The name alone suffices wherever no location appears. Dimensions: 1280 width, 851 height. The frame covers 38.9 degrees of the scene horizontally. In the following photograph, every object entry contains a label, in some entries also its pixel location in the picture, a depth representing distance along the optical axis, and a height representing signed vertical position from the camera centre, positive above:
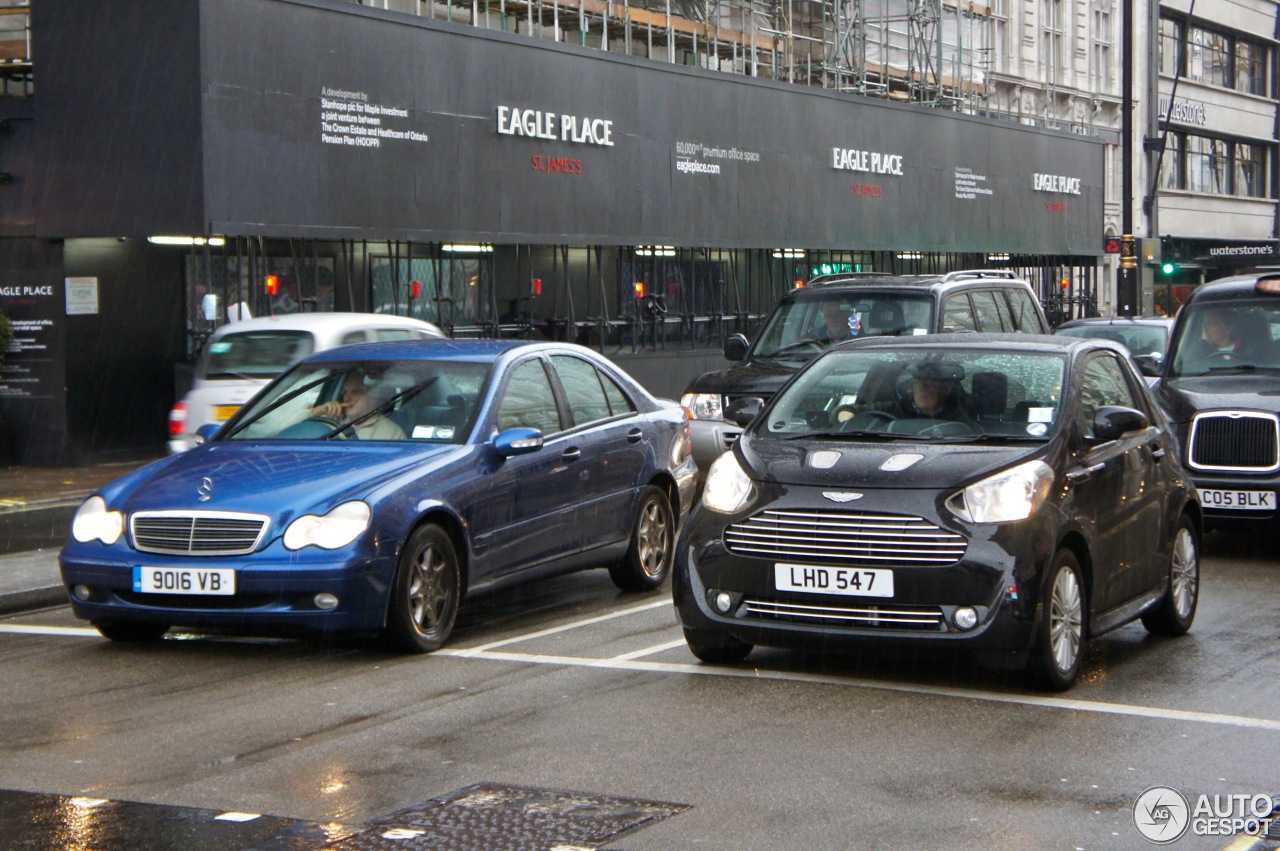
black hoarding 19.84 +2.18
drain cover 5.45 -1.63
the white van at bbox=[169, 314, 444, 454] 14.05 -0.38
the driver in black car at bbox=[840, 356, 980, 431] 8.55 -0.49
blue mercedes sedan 8.47 -0.99
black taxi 12.53 -0.69
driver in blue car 9.55 -0.58
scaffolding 27.17 +4.60
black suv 15.13 -0.20
